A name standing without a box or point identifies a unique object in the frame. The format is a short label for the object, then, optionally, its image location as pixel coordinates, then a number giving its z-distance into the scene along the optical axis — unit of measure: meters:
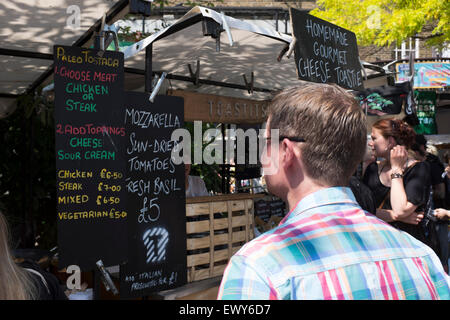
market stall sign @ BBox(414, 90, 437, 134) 11.33
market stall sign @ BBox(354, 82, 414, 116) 6.09
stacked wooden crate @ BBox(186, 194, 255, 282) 4.63
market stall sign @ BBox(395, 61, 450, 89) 12.51
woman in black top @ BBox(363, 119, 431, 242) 3.70
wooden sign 4.98
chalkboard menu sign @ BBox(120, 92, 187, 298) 4.05
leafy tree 11.66
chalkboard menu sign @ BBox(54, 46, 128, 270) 3.46
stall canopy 3.65
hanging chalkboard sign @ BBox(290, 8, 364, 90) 4.32
